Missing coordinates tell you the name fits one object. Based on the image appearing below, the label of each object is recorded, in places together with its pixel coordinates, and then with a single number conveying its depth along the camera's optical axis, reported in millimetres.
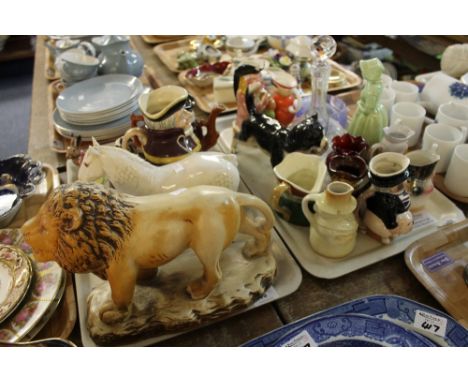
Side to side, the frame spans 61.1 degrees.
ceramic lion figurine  515
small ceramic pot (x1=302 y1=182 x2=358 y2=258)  667
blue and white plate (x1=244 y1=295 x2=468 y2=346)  569
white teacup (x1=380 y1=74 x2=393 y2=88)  1092
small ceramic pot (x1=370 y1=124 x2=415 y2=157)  835
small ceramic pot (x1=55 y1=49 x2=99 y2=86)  1233
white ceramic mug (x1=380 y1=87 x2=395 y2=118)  1027
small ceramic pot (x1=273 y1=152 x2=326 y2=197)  804
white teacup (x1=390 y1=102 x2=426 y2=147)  968
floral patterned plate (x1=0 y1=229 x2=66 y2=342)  601
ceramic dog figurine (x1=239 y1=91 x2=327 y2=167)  851
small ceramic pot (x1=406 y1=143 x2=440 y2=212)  785
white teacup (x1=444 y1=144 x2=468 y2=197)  828
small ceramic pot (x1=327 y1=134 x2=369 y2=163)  835
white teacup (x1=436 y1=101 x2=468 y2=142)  923
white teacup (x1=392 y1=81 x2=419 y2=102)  1073
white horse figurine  689
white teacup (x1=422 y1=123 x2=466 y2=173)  869
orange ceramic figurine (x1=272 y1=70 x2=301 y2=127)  1004
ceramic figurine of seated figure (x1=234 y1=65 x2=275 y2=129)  973
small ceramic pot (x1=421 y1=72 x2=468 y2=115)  1052
